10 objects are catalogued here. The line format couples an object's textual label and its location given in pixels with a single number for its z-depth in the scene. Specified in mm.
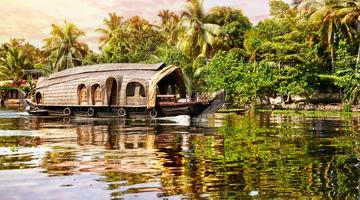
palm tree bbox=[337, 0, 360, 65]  30828
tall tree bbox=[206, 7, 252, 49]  42406
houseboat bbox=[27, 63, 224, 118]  21812
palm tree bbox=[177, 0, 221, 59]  40750
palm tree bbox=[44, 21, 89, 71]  52625
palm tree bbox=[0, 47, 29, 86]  56719
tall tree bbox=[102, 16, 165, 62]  45997
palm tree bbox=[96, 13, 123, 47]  54362
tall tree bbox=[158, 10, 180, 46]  52219
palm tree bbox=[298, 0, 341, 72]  32125
